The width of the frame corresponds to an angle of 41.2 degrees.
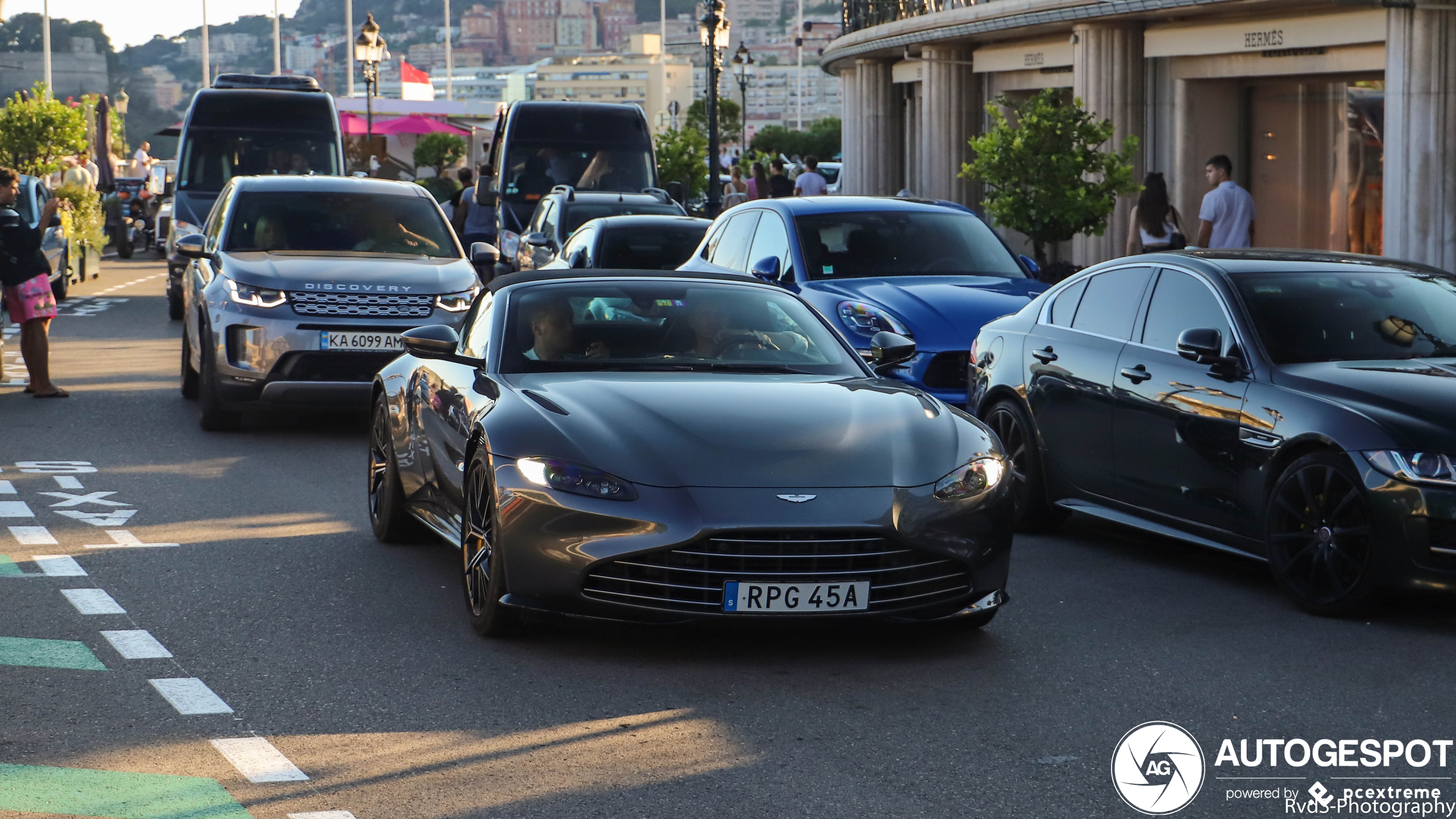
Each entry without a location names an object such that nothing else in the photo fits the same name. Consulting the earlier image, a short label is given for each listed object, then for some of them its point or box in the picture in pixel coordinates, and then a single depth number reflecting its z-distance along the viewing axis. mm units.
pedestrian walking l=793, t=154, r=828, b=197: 28844
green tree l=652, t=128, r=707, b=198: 36062
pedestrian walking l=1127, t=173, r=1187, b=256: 15898
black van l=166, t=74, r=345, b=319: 23609
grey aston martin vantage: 6316
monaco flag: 102125
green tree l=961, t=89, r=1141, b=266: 18266
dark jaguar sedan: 7164
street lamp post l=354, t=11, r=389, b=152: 45688
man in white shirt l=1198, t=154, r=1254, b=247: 16281
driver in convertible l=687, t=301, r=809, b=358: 7715
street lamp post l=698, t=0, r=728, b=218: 30984
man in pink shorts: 14531
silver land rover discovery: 12648
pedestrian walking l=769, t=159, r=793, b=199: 31391
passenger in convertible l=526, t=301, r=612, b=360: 7637
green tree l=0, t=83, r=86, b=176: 33844
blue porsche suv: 12039
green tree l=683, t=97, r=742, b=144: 92750
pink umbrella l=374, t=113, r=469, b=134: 63344
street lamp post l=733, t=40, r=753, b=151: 63156
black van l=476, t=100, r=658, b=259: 26031
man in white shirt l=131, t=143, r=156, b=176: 48794
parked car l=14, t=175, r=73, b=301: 23547
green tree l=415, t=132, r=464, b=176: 64875
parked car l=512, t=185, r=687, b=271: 20875
